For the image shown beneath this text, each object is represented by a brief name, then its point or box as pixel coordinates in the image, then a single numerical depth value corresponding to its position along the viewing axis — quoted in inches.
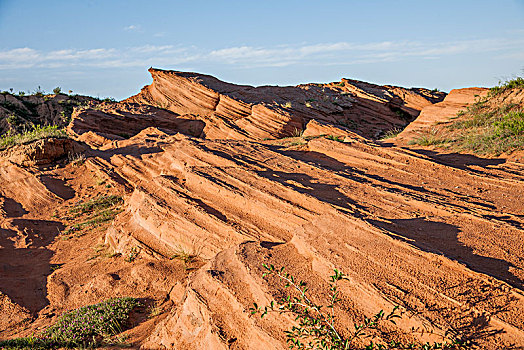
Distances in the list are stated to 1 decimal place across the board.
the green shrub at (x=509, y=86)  511.5
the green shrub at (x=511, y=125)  370.9
